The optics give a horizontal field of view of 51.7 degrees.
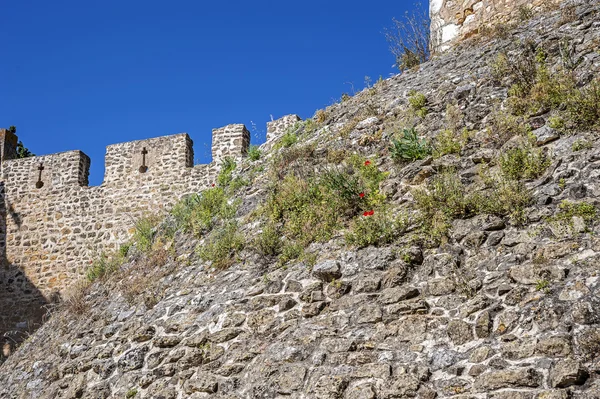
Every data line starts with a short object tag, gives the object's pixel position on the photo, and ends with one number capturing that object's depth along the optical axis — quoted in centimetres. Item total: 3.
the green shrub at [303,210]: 664
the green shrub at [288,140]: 953
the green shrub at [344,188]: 679
